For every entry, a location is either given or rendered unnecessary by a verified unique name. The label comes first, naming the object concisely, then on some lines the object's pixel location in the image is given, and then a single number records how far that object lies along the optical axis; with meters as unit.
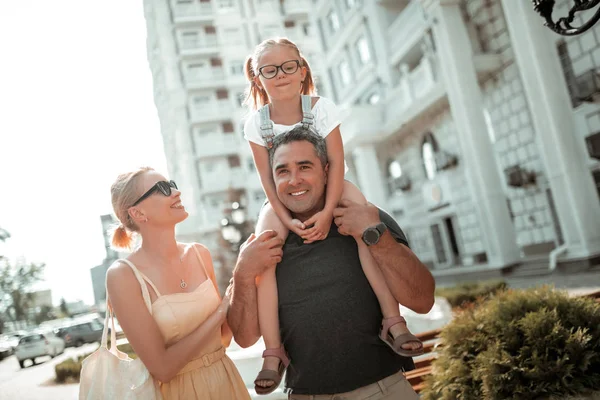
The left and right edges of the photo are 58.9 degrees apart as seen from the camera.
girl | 2.31
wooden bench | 4.54
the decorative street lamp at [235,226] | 10.34
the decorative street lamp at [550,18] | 4.14
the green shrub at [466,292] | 10.62
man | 2.28
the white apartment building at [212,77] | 32.12
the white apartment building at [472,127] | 11.30
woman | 2.33
